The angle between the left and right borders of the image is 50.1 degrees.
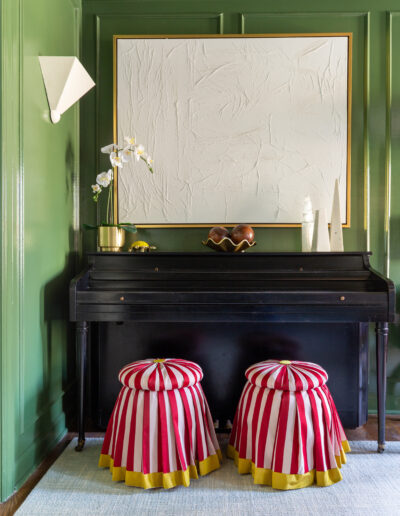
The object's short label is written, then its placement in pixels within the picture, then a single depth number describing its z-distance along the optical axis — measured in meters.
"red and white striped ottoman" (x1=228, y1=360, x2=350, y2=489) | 1.93
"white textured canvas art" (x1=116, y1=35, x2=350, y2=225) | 2.78
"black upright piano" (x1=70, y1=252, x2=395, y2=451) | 2.24
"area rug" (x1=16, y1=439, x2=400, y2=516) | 1.80
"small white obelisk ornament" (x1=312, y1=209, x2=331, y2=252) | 2.59
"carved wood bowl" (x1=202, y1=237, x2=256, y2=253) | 2.52
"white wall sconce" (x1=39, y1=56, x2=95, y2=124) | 2.29
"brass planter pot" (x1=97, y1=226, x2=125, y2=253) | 2.62
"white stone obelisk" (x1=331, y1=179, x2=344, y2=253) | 2.59
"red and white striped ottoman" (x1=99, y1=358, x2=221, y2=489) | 1.94
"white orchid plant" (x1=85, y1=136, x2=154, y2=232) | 2.60
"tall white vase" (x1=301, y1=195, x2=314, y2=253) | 2.65
